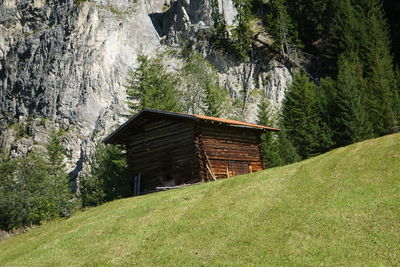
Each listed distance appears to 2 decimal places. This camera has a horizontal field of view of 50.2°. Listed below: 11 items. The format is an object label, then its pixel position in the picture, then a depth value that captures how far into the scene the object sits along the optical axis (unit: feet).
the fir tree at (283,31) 256.73
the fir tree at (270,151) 147.33
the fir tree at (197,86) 198.90
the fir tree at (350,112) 145.59
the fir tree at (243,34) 265.54
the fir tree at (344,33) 207.92
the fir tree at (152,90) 167.97
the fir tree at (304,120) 152.17
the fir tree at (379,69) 157.17
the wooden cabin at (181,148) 99.45
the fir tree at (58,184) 121.08
